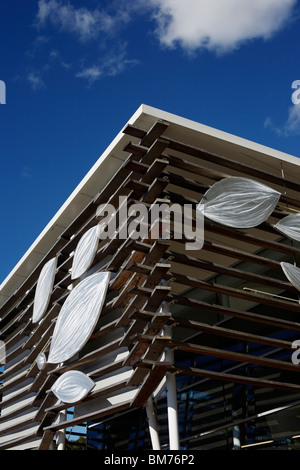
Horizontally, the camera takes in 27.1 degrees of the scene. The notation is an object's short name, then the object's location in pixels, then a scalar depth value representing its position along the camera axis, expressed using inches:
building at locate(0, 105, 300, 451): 335.6
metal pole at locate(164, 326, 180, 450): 317.7
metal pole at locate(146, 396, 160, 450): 336.8
